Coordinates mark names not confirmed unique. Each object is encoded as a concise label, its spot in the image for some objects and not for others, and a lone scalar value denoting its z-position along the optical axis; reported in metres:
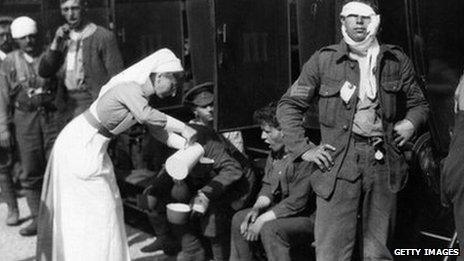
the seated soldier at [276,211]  4.25
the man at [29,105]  6.06
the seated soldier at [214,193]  4.75
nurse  3.85
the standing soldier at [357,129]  3.69
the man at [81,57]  5.65
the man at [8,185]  6.52
